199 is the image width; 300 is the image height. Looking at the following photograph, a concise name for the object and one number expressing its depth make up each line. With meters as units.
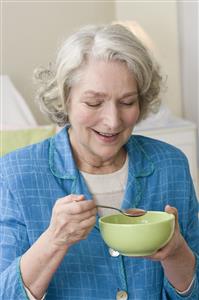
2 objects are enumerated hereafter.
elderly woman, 1.50
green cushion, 2.37
